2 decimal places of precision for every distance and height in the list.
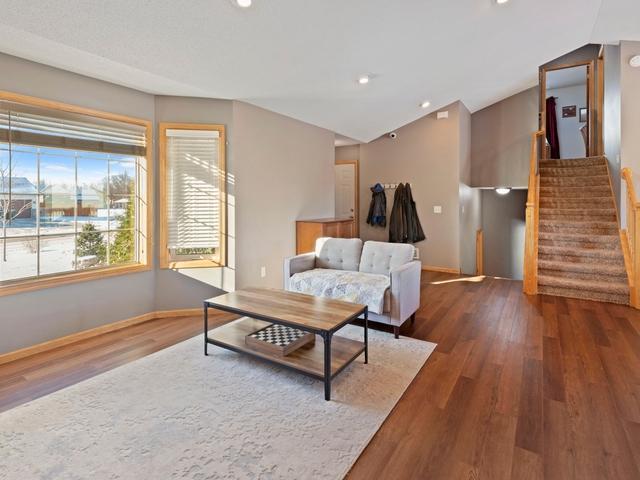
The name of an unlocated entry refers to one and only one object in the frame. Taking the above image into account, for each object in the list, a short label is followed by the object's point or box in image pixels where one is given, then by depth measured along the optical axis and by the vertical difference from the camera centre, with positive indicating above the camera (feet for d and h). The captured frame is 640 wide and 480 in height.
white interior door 23.61 +2.94
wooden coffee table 7.36 -1.94
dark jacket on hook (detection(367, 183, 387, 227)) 22.31 +1.68
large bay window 9.32 +1.19
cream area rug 5.41 -3.52
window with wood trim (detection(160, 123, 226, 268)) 12.54 +1.40
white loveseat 10.32 -1.33
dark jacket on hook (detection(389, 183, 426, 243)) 21.47 +0.88
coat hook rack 22.28 +3.05
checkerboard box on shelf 8.07 -2.56
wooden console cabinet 15.70 +0.10
